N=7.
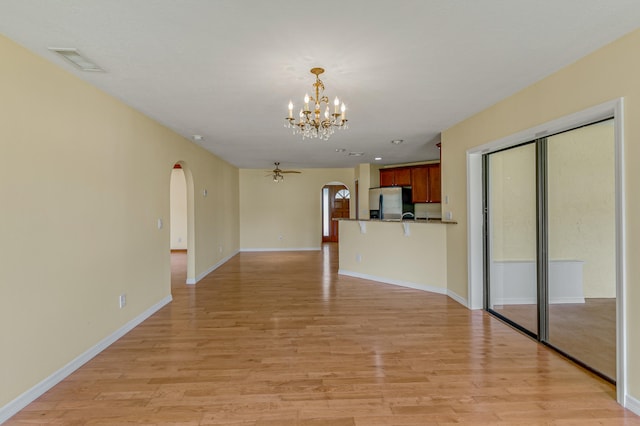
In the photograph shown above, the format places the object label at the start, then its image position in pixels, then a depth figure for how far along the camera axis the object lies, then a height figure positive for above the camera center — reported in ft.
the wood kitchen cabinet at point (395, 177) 24.25 +2.82
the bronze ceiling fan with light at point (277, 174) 25.88 +3.48
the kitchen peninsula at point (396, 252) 15.66 -2.10
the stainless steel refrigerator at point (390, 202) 23.77 +0.85
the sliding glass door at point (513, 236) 11.02 -0.88
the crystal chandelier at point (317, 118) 8.40 +2.73
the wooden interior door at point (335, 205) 35.99 +0.99
